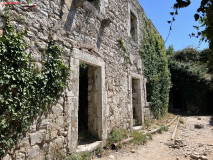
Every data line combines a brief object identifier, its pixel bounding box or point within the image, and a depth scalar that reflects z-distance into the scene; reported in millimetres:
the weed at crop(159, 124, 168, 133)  6114
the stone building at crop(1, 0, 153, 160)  2592
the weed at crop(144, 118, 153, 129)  6184
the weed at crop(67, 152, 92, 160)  2859
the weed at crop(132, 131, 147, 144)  4475
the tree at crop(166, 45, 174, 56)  17819
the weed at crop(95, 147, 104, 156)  3455
